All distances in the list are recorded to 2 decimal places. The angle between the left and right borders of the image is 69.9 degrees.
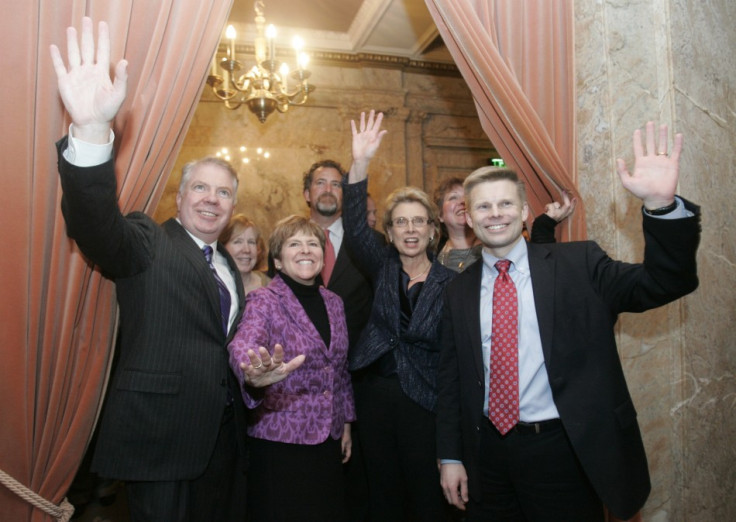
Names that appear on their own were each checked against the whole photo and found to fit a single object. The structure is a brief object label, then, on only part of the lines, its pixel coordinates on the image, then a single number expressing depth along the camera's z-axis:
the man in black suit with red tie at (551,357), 1.62
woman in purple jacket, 2.20
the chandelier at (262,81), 4.08
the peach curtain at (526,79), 2.34
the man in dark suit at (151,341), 1.53
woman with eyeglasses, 2.30
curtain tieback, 1.71
